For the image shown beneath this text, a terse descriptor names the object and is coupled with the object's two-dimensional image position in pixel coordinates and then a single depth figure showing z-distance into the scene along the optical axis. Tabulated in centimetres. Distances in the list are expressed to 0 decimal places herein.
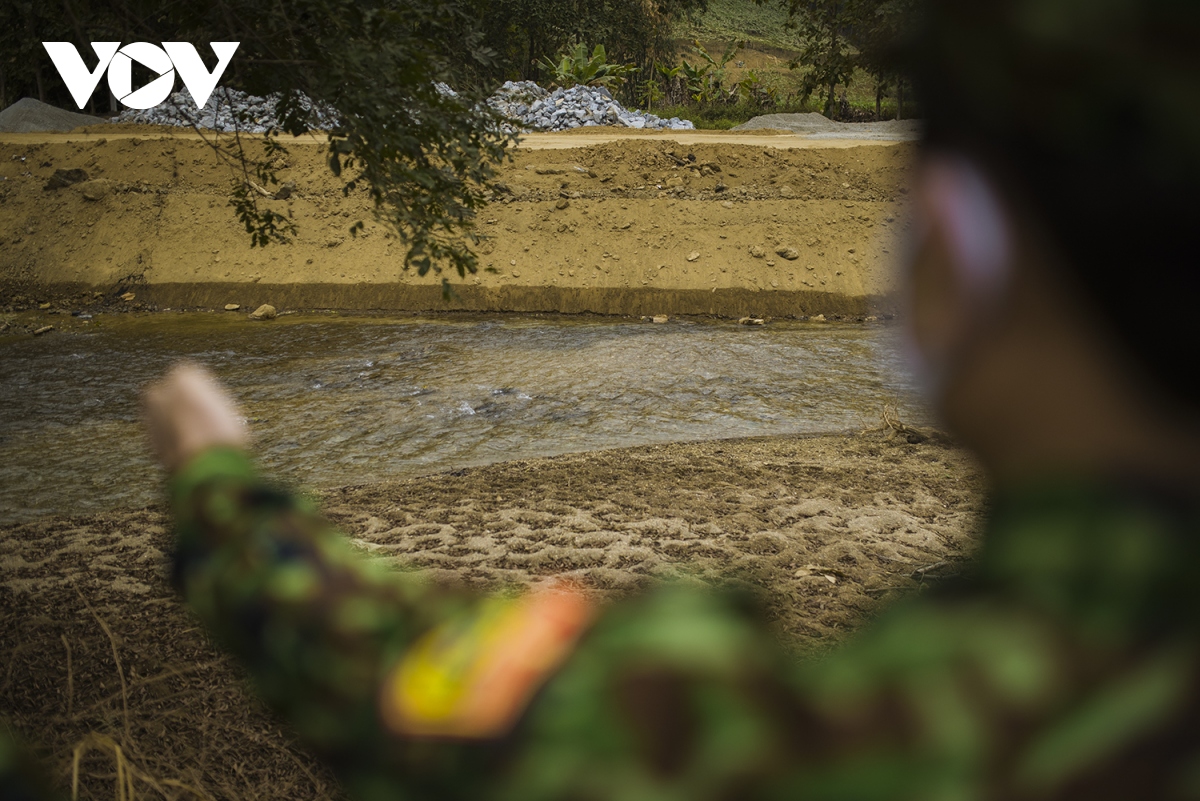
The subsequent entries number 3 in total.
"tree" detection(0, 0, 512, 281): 340
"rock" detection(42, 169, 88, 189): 1748
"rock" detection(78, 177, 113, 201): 1742
